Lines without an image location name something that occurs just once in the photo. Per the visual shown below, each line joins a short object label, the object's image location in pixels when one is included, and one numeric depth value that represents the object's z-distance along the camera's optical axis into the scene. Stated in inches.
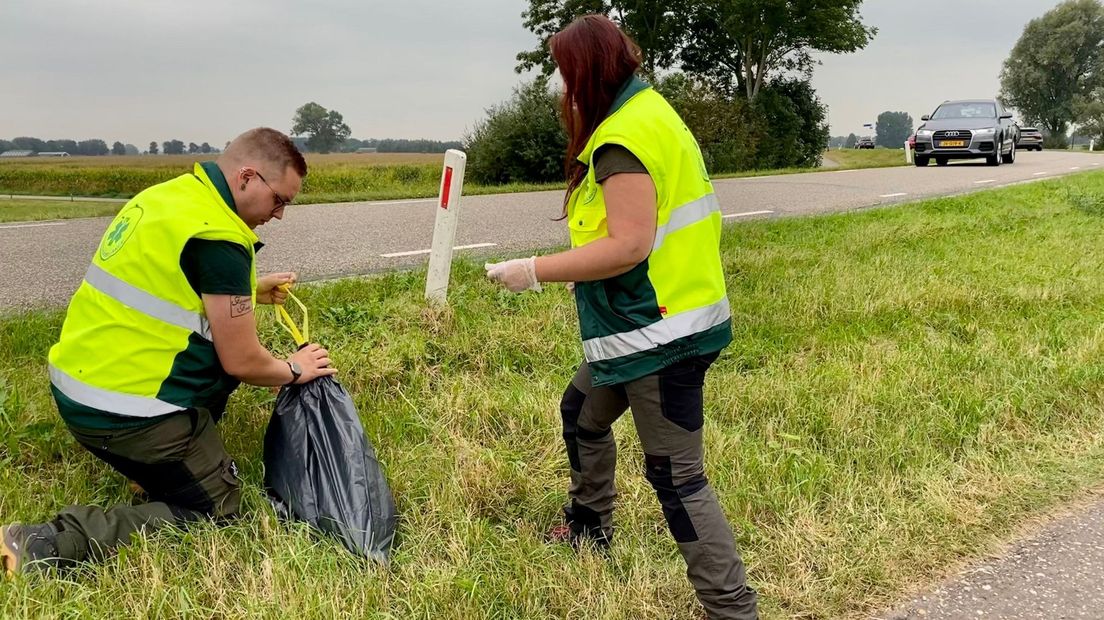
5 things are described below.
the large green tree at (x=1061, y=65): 2780.5
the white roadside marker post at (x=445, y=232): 187.5
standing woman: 75.4
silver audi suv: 834.2
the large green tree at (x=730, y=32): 1382.9
